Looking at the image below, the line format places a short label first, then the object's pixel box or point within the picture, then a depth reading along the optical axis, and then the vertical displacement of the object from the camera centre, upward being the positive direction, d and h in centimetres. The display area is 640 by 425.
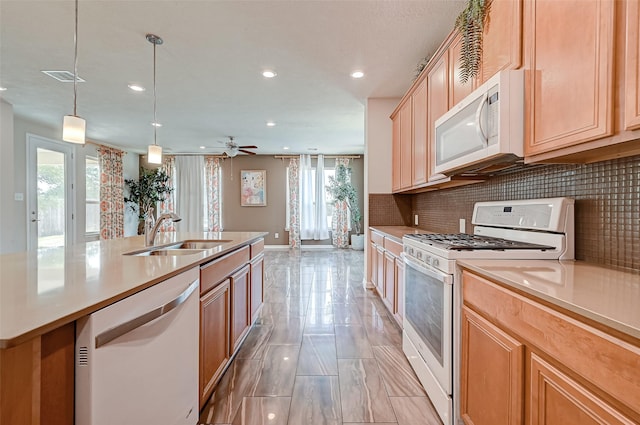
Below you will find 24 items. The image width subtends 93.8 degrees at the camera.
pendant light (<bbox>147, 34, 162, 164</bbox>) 305 +58
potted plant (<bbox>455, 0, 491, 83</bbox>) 171 +105
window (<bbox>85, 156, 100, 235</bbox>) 667 +31
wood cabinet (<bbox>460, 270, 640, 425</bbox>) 70 -46
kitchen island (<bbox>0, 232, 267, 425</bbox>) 63 -26
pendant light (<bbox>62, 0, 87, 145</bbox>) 204 +55
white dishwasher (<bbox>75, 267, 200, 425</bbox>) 81 -49
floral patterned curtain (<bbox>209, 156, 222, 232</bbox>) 821 +52
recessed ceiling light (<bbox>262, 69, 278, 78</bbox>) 328 +152
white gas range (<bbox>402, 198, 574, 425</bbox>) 147 -28
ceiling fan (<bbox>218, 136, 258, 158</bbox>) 580 +120
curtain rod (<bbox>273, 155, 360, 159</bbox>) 820 +149
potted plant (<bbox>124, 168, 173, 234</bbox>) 781 +54
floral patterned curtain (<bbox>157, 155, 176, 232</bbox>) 822 +79
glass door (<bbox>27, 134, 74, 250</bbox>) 523 +31
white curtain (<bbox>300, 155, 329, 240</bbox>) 817 +17
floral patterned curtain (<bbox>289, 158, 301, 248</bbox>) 815 -5
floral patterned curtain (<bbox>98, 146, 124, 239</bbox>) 691 +40
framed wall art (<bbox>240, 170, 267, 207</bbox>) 828 +72
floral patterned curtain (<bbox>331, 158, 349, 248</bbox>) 810 -37
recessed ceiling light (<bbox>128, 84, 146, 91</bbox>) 366 +153
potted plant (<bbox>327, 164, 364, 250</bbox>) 750 +44
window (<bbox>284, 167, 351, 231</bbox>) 826 +37
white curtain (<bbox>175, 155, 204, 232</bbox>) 823 +54
